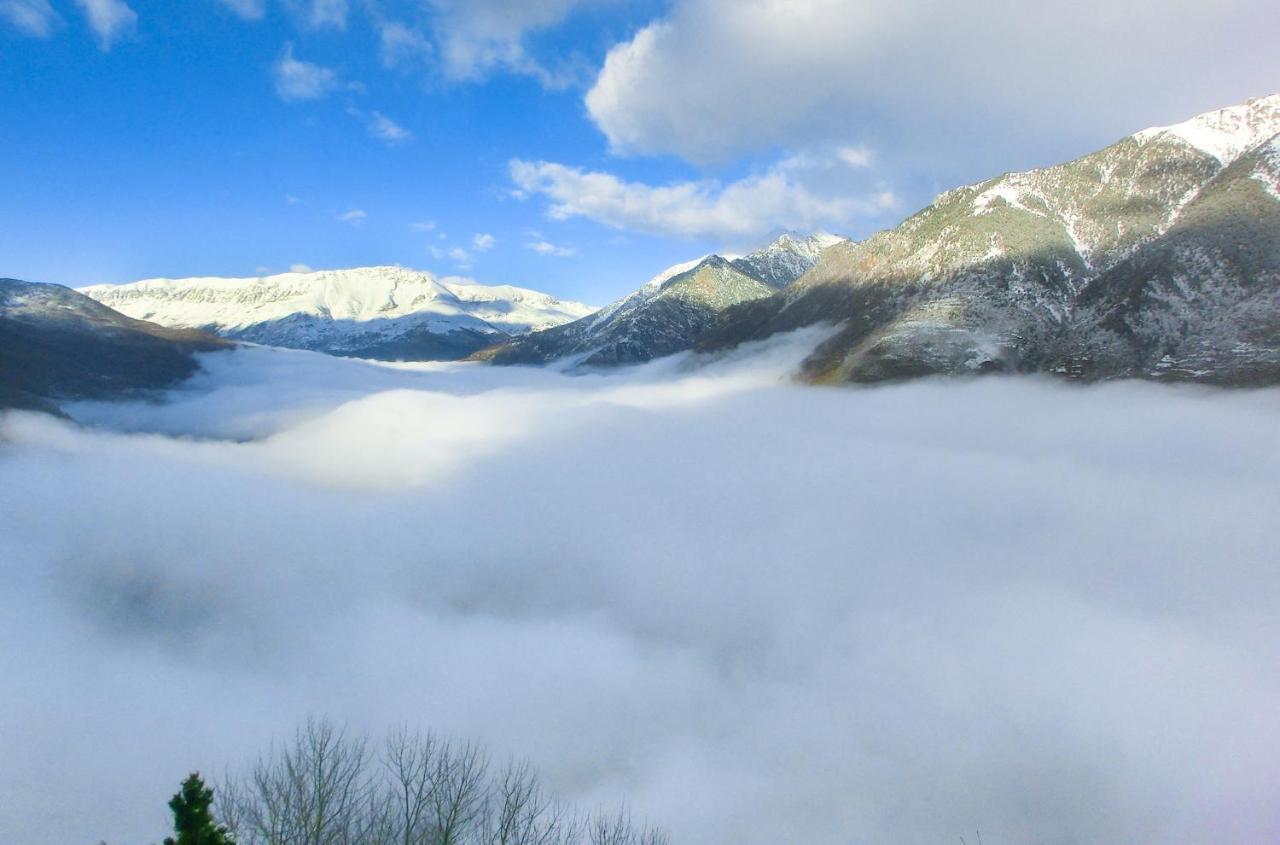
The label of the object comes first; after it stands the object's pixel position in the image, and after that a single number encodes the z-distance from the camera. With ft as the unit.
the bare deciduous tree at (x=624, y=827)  213.64
